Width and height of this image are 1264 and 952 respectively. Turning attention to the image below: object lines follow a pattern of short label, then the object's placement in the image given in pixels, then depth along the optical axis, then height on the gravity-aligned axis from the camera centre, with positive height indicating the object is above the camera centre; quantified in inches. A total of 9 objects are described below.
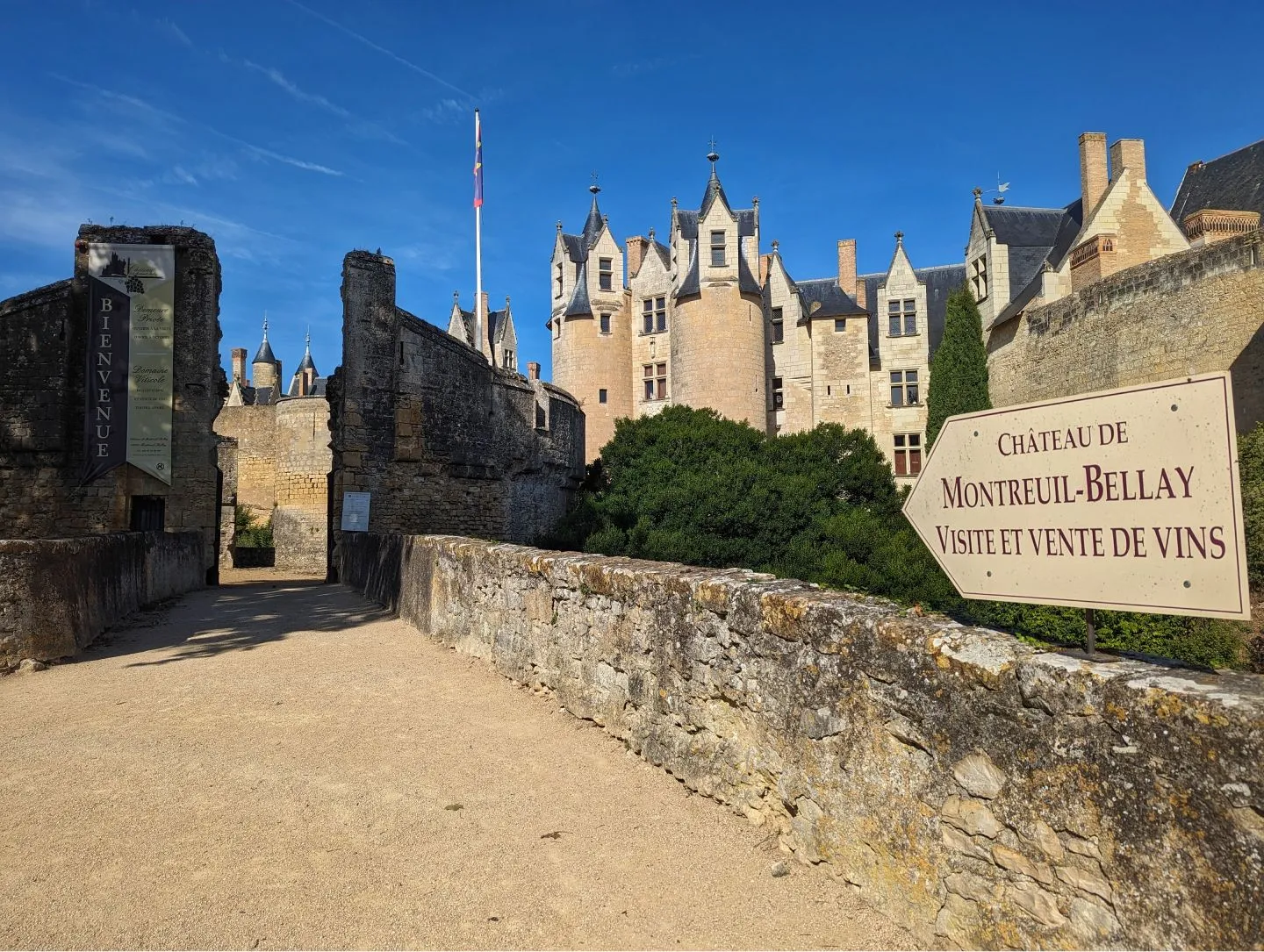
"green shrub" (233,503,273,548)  1083.3 -5.0
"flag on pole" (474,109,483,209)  1331.2 +619.8
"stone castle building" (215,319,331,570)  950.4 +82.7
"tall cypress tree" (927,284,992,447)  970.1 +185.8
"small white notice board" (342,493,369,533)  668.7 +12.6
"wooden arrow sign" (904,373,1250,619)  80.5 +1.0
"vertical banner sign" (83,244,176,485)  625.0 +139.9
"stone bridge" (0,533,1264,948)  76.5 -47.9
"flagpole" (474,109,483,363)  1334.9 +482.1
